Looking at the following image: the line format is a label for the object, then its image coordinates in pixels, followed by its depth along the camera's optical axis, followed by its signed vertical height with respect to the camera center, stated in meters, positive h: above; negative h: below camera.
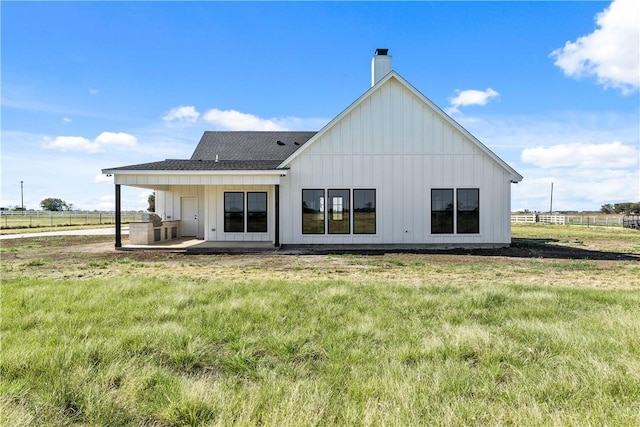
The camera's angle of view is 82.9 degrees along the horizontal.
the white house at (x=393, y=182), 14.78 +1.31
